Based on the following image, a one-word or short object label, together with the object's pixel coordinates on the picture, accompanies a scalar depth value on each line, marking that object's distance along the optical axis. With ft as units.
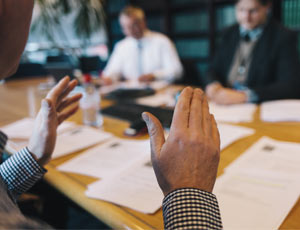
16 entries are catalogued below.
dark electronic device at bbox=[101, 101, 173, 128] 3.89
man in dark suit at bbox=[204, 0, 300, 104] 5.31
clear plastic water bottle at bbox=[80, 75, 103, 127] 4.17
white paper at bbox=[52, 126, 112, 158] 3.22
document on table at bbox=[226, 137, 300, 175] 2.48
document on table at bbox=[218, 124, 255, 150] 3.15
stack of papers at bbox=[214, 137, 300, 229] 1.84
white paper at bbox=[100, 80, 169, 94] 6.69
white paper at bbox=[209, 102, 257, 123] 4.00
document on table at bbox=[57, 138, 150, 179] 2.69
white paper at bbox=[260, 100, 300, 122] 3.82
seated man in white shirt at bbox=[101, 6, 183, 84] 8.86
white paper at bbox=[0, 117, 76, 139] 3.80
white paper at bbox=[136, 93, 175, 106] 5.07
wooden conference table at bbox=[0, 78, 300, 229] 1.93
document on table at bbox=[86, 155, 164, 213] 2.09
